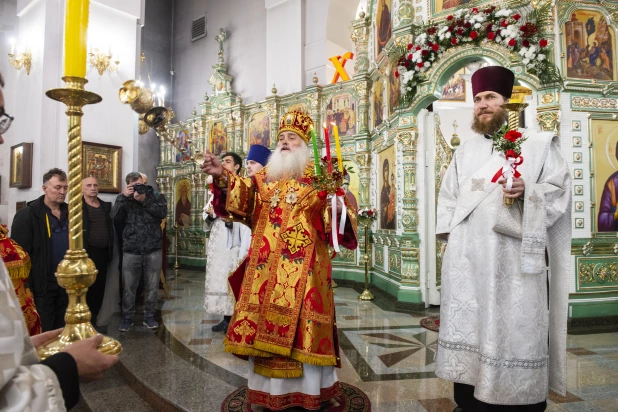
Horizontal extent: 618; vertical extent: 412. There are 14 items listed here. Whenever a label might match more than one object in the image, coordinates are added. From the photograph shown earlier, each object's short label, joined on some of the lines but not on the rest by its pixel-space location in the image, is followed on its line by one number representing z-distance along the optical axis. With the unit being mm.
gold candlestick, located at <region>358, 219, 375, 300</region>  7711
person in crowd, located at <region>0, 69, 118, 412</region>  923
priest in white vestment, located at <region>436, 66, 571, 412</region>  2238
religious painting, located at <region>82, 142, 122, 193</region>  6180
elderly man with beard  2727
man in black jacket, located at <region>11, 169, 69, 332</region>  4039
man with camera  5141
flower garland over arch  5770
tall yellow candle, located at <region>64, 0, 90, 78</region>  1250
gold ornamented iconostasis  5812
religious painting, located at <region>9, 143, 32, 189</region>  6469
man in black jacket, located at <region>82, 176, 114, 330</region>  5109
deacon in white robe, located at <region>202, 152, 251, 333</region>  4984
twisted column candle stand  1231
